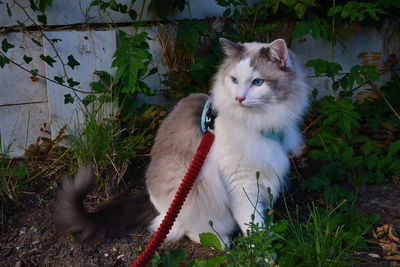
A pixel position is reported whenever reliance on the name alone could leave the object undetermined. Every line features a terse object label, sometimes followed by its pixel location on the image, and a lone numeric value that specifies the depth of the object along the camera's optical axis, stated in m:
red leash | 1.34
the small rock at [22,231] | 1.48
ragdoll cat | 1.37
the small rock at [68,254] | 1.43
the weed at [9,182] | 1.51
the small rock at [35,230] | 1.48
